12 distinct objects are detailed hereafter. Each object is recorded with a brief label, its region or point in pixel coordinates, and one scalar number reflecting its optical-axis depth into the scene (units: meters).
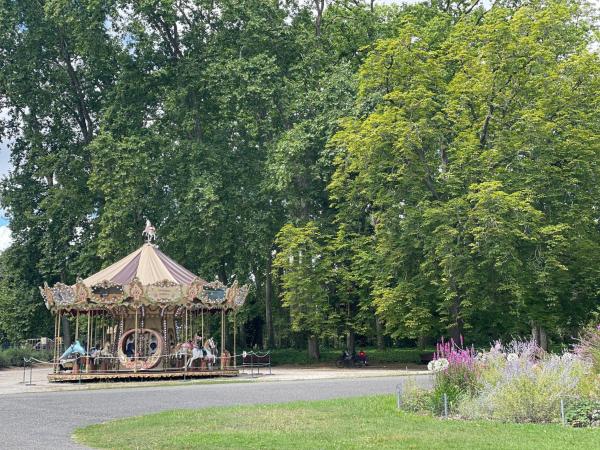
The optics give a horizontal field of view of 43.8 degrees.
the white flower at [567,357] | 17.29
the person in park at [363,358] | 41.38
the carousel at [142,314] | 31.28
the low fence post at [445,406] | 15.39
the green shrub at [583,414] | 13.96
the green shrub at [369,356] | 42.66
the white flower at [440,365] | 17.11
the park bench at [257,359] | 41.71
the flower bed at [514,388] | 14.81
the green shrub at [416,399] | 16.45
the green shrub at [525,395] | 14.83
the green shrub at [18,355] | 46.58
